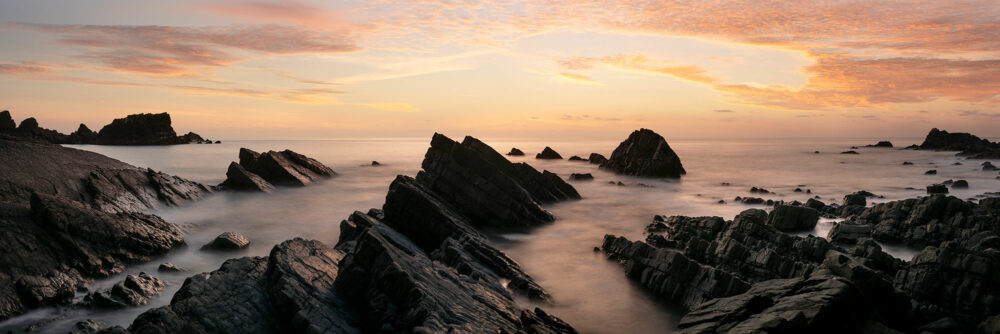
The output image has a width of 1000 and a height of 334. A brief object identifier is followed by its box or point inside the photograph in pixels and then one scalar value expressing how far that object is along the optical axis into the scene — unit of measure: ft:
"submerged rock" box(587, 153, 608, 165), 303.72
